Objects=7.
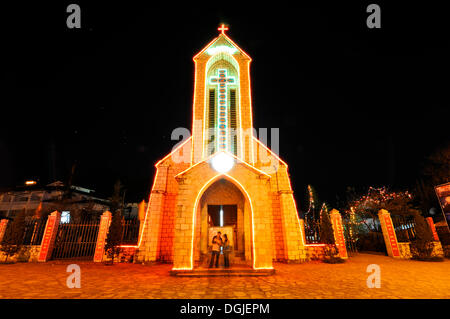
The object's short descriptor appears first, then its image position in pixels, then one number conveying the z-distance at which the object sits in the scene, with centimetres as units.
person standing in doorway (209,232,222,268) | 926
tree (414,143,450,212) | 1970
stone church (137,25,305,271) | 845
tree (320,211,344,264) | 1120
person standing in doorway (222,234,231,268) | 846
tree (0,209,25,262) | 1184
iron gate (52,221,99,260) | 1312
